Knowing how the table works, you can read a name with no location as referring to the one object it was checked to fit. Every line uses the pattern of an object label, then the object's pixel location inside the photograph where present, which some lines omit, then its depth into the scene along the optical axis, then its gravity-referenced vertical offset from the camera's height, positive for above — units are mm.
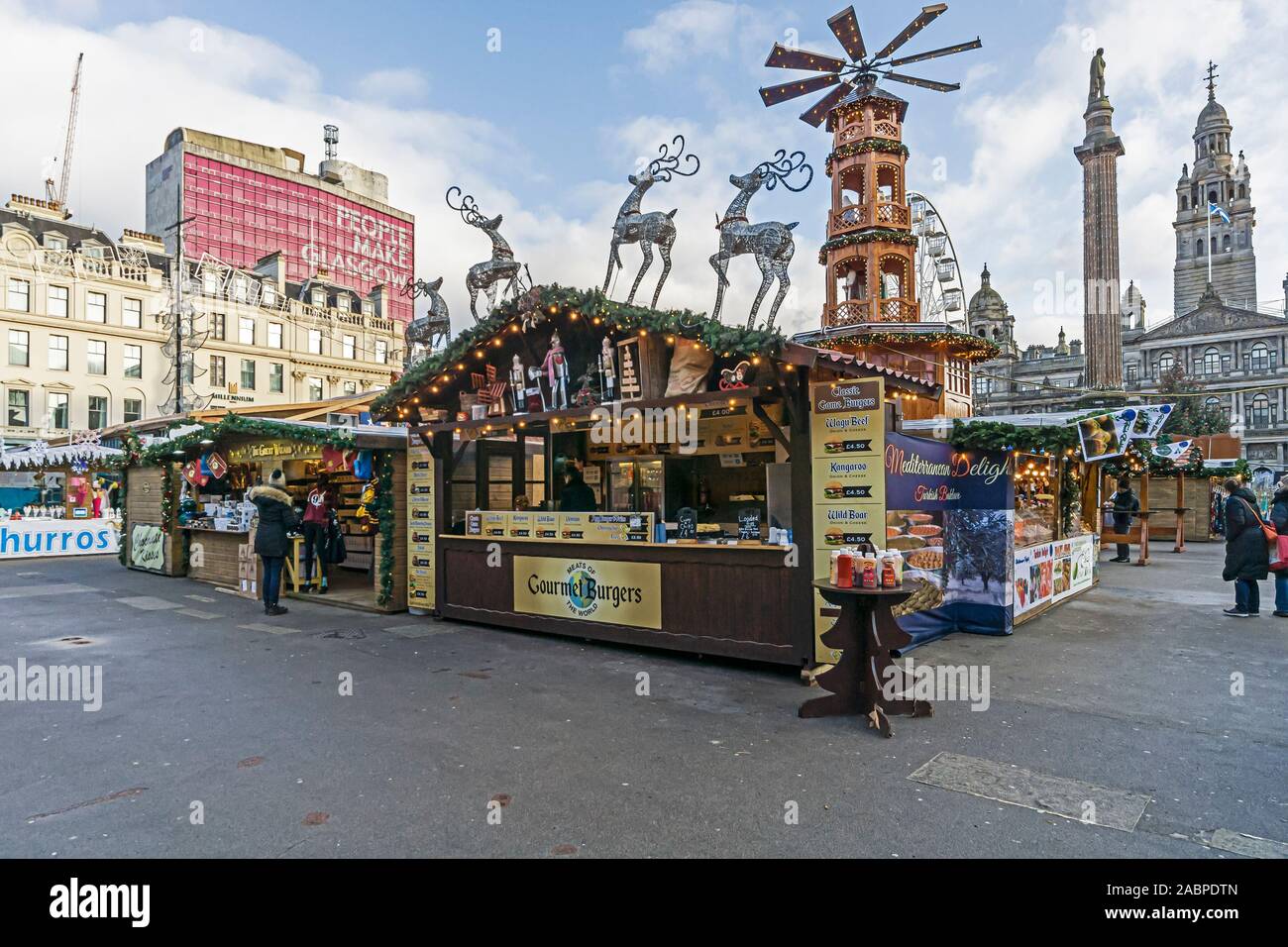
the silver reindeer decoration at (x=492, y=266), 11531 +3744
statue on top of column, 46881 +27662
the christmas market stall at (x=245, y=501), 11523 -135
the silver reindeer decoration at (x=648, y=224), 9250 +3539
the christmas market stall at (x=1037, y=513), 9453 -482
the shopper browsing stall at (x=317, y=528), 13055 -691
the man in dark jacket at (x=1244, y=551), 10117 -996
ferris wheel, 22984 +7055
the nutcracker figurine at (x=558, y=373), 9398 +1565
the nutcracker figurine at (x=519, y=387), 9961 +1452
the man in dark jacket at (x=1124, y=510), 19203 -735
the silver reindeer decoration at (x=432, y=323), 15227 +3696
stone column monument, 46031 +16738
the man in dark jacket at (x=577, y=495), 10078 -95
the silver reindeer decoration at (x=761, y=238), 8578 +3127
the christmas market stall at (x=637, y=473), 7254 +229
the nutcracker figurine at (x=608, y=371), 8758 +1470
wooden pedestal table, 5793 -1428
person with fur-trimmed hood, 11086 -595
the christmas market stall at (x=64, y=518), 19547 -732
